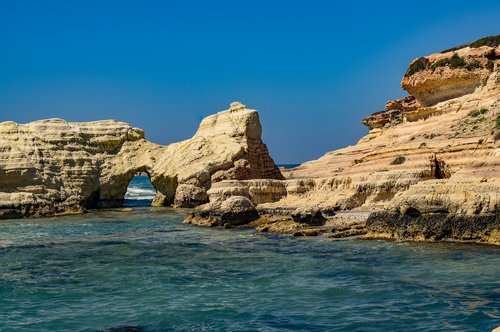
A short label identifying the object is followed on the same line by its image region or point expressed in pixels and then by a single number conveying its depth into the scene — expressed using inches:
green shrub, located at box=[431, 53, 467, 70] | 1830.7
